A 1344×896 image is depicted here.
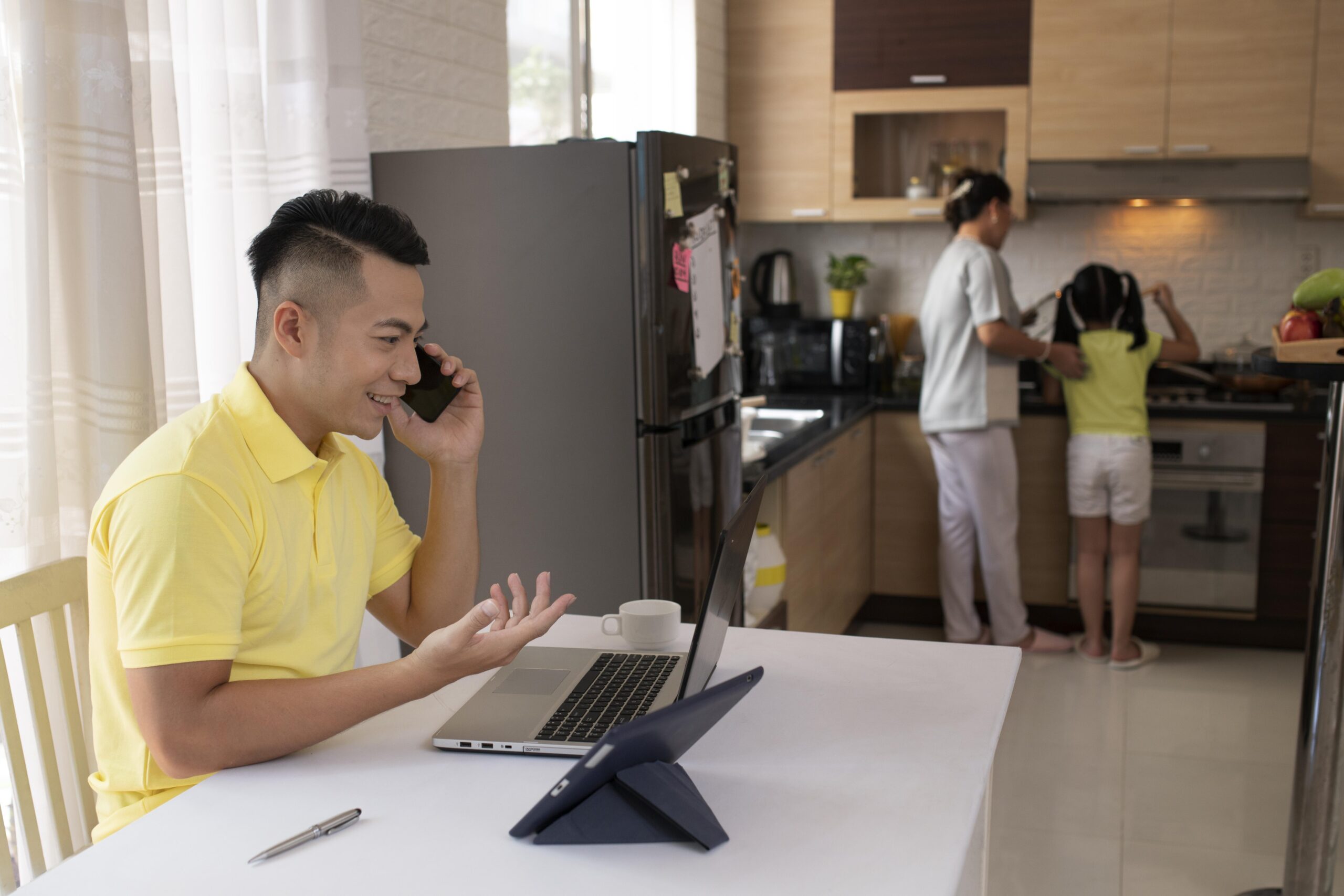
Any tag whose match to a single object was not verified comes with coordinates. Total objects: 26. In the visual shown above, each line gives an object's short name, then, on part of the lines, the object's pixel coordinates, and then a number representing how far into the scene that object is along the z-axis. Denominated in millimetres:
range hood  3984
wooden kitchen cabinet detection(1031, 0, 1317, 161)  3967
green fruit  2064
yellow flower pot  4652
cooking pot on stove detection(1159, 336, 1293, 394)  3990
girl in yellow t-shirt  3764
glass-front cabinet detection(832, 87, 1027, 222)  4215
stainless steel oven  3902
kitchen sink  3623
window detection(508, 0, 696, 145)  3342
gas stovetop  3908
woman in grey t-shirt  3729
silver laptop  1235
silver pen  1038
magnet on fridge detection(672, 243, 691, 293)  2412
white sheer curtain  1600
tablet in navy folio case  1023
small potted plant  4613
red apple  2031
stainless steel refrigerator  2332
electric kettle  4703
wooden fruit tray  1966
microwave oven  4375
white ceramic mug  1562
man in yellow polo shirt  1196
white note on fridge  2543
